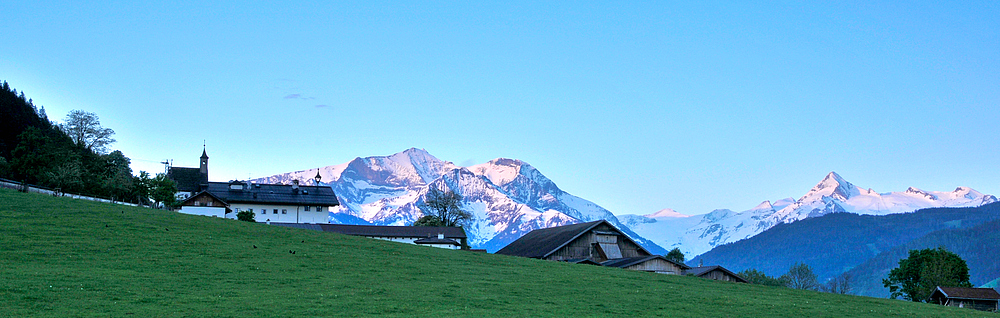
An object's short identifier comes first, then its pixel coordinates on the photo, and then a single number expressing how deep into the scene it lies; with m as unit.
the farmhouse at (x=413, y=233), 99.19
